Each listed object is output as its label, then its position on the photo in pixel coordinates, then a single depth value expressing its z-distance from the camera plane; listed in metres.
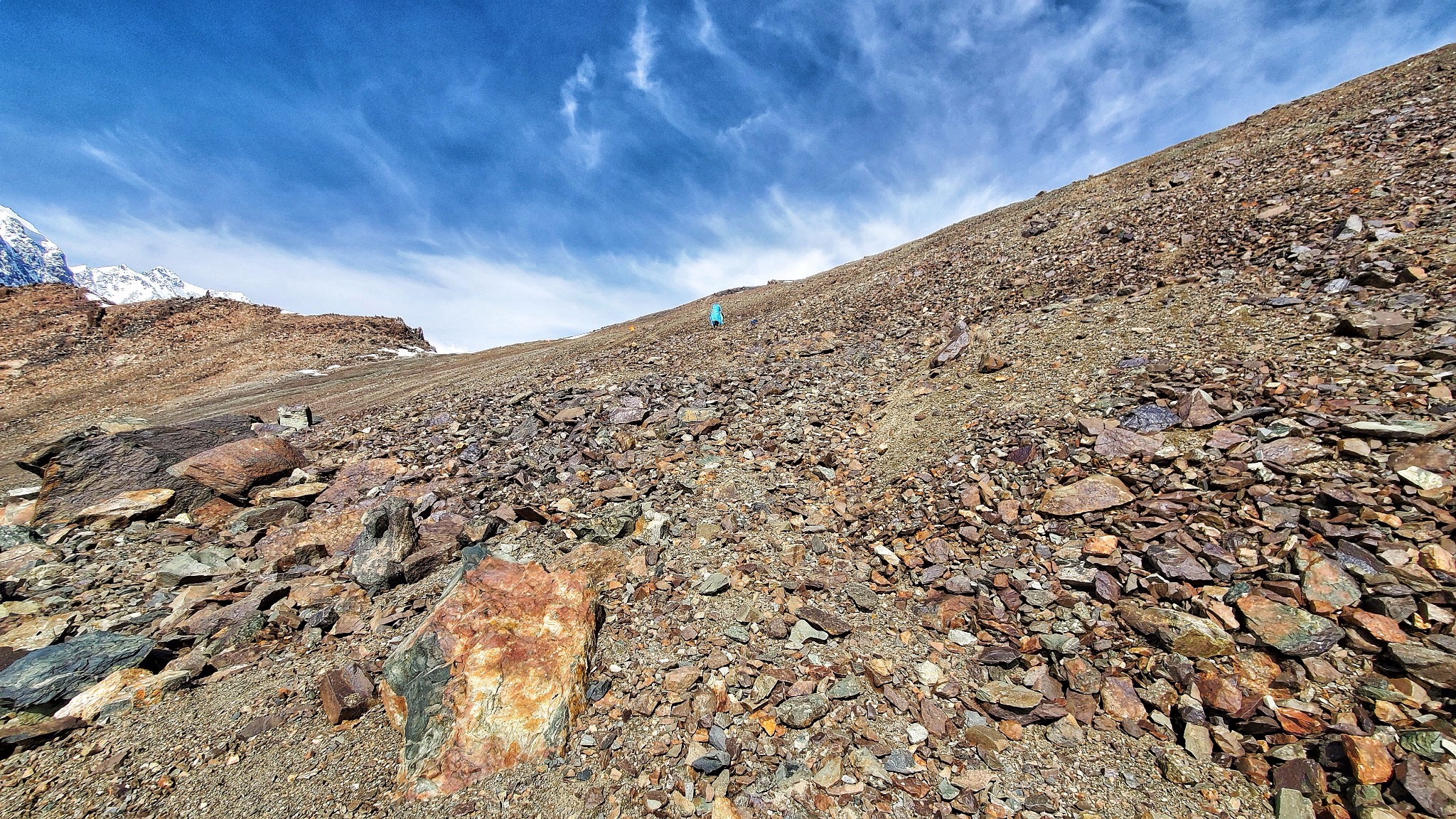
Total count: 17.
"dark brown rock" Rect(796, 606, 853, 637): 5.28
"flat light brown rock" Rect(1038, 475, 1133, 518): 5.88
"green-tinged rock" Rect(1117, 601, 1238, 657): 4.25
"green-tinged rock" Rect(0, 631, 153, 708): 4.50
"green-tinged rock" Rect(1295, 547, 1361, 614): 4.17
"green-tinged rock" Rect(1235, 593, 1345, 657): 4.00
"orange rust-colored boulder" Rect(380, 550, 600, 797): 4.19
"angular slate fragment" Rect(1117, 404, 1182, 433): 6.61
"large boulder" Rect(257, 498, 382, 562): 7.13
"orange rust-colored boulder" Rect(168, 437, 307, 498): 8.41
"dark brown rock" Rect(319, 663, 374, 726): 4.61
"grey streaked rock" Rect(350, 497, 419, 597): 6.47
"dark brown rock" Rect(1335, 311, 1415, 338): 6.48
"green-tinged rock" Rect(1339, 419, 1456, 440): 4.97
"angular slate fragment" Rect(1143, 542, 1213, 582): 4.84
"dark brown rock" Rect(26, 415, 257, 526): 7.91
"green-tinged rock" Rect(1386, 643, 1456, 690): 3.46
